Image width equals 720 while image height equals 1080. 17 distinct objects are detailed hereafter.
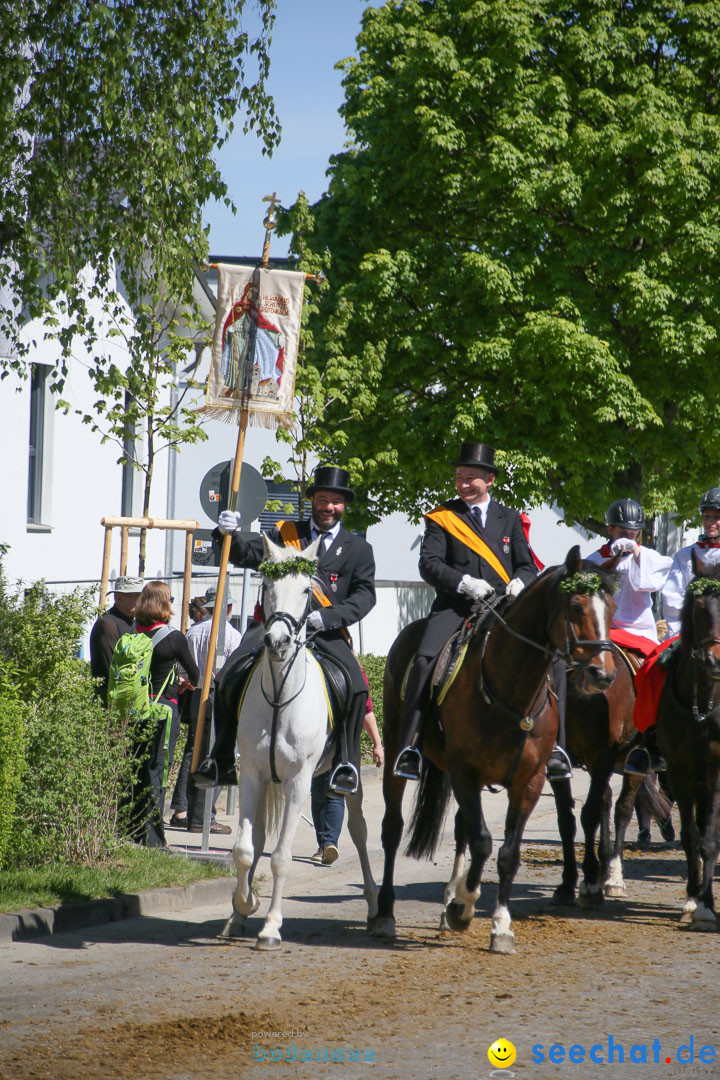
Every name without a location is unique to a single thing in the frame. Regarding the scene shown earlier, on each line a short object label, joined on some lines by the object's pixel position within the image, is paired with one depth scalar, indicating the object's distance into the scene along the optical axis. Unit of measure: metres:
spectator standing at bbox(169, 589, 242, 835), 22.86
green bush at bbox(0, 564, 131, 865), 16.97
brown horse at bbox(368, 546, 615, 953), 14.13
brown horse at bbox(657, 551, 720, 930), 15.82
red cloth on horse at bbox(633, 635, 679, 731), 17.55
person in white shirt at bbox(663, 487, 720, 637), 18.55
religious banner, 18.87
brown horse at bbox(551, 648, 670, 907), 17.53
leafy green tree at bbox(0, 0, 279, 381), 17.95
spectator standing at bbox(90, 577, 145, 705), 20.44
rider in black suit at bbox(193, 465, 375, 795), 15.98
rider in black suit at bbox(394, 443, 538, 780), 16.17
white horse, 14.65
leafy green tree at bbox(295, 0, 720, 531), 44.34
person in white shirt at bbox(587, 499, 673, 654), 19.34
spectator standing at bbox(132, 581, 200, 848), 19.45
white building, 32.97
